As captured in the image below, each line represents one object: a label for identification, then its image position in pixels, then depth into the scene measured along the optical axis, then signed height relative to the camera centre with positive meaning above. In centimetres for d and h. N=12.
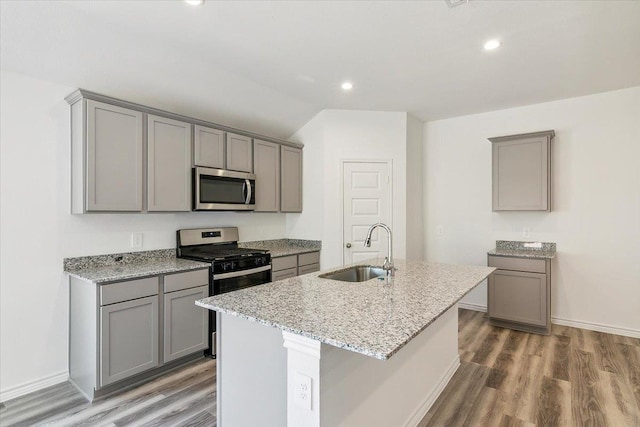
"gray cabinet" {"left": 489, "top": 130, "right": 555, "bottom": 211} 376 +49
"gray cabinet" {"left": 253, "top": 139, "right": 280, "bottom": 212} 392 +48
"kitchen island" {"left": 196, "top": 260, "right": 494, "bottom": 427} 128 -61
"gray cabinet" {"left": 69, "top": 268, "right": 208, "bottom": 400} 235 -89
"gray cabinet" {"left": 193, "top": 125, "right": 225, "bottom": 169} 323 +67
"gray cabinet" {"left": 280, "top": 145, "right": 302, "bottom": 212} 425 +45
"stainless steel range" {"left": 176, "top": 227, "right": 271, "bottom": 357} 304 -44
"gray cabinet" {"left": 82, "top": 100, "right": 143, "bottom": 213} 249 +43
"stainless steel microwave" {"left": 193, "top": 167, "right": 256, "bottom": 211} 323 +25
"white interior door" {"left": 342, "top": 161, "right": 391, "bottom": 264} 427 +11
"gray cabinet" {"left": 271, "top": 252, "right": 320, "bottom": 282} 370 -61
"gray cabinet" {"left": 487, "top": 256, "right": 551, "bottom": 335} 355 -90
